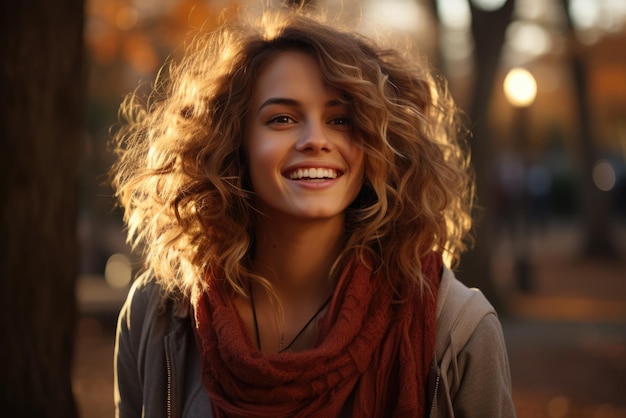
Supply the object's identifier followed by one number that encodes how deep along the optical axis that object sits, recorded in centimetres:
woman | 302
